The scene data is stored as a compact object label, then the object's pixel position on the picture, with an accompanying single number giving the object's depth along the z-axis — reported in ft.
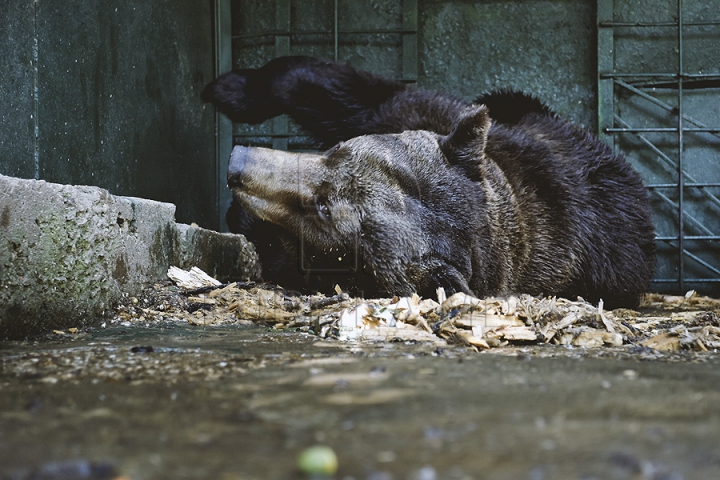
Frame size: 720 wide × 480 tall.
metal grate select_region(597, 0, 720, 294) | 21.20
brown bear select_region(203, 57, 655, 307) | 11.90
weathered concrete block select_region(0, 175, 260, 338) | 7.46
